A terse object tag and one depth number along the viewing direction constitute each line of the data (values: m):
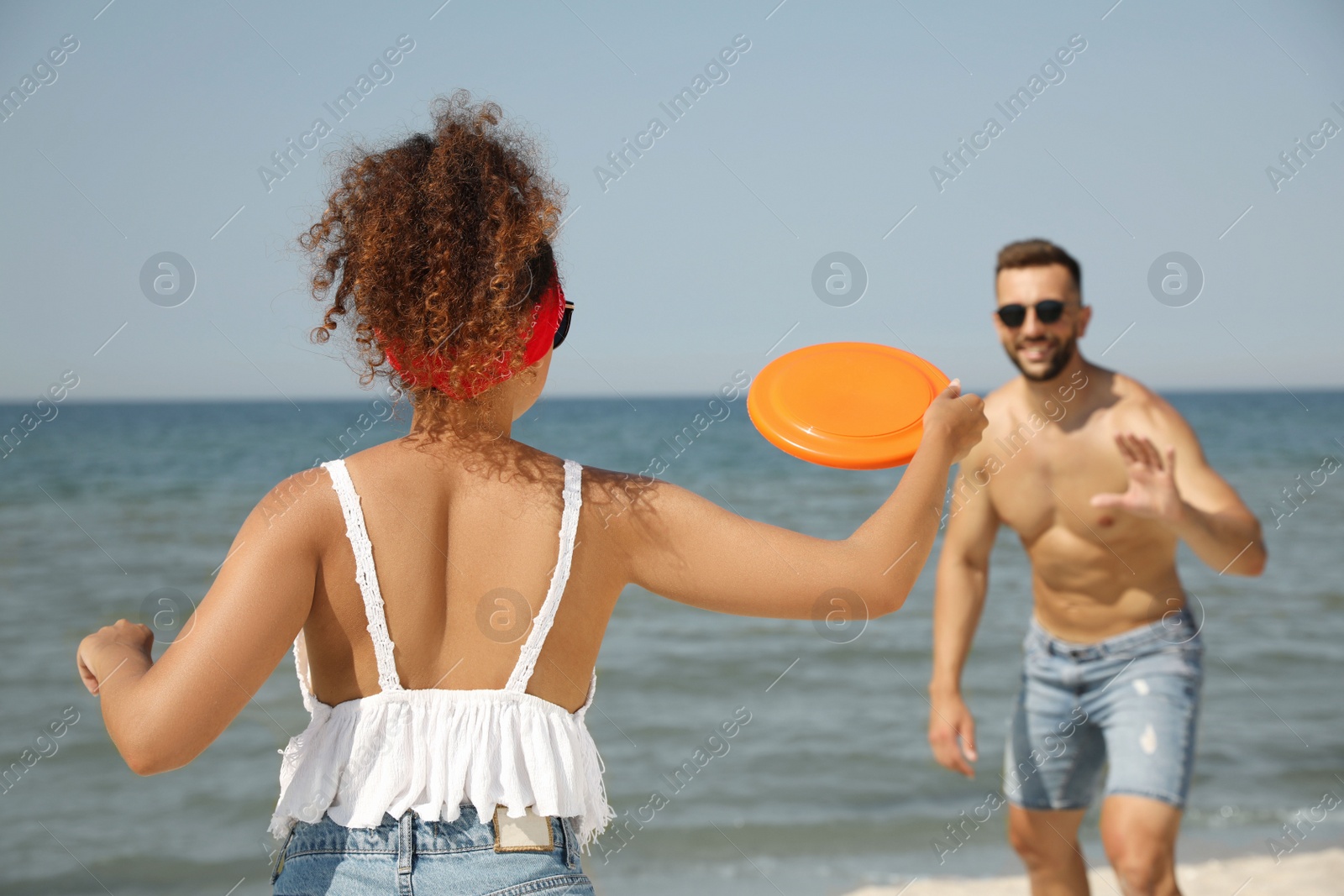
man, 5.50
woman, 2.97
